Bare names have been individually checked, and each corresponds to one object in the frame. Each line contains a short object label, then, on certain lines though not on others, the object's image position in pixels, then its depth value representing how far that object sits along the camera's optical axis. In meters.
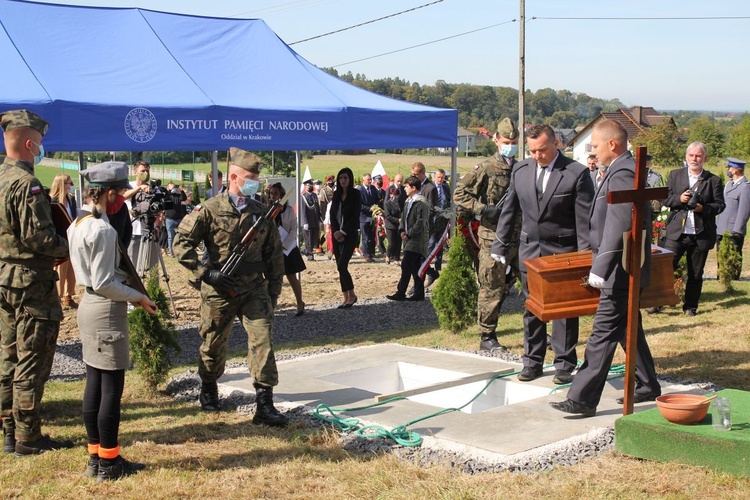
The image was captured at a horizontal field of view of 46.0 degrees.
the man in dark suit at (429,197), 14.20
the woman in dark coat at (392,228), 19.03
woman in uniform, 5.16
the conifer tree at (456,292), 10.45
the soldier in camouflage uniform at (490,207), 8.89
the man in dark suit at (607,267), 6.04
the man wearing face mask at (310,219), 20.77
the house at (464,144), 85.11
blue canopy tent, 8.91
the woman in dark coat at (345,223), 12.62
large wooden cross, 5.52
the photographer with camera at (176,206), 10.93
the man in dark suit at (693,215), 11.15
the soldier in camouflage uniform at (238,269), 6.55
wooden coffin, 6.44
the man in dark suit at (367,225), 19.84
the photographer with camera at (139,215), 10.75
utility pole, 30.11
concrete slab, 6.05
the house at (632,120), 84.33
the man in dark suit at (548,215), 7.08
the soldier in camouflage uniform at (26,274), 5.79
